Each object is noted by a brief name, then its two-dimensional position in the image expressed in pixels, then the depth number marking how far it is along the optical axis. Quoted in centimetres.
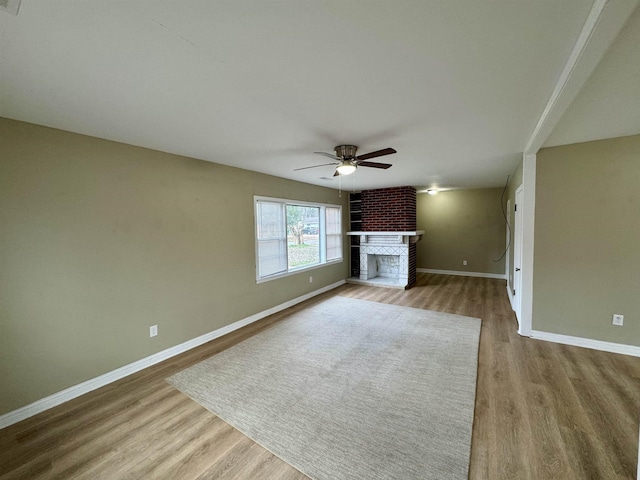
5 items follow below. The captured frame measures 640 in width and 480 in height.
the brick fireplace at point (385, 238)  607
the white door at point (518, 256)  349
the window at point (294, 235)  438
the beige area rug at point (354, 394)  164
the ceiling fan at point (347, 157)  273
